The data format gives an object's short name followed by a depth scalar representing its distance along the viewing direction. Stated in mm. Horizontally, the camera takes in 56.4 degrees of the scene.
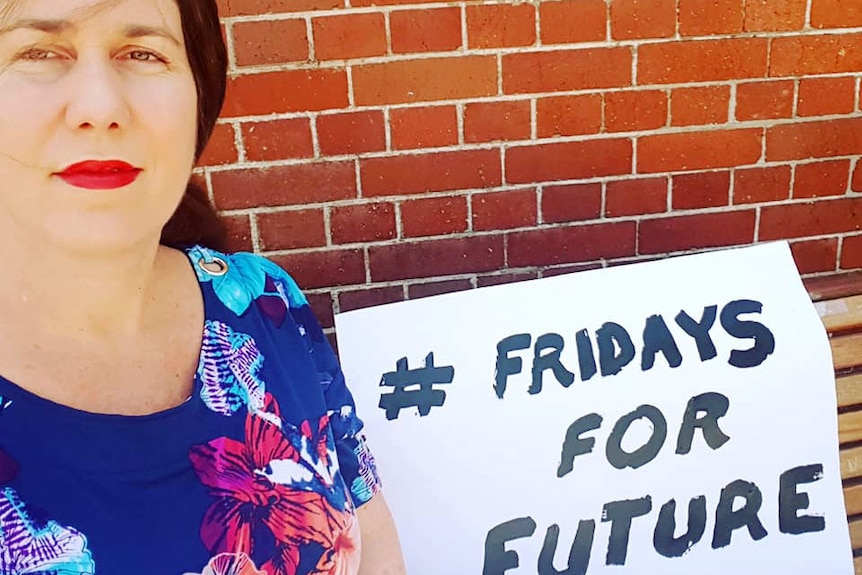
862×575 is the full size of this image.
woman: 828
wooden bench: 1796
